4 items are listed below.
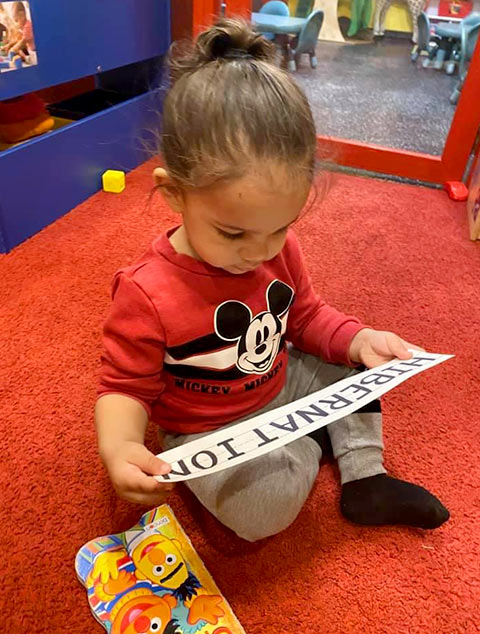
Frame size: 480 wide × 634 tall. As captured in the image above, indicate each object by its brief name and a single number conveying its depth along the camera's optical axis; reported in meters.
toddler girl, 0.50
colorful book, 0.58
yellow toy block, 1.45
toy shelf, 1.16
